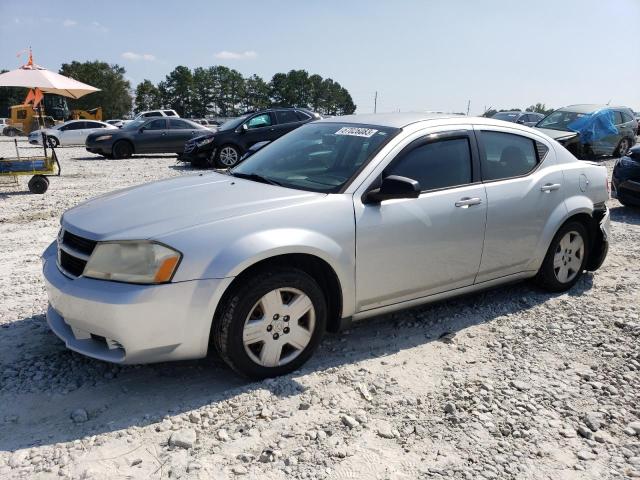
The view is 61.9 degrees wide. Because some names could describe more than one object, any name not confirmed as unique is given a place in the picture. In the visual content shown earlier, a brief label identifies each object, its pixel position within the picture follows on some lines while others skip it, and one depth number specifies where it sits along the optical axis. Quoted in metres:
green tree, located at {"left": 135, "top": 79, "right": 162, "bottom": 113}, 91.75
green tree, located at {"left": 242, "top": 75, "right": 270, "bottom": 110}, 110.94
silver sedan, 2.88
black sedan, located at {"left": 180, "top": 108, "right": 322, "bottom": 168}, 13.95
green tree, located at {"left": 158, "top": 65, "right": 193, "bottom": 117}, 100.56
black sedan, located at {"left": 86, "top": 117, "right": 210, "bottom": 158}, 16.98
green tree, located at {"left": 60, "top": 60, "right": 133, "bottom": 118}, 81.12
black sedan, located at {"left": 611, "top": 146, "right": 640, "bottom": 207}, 8.50
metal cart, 9.82
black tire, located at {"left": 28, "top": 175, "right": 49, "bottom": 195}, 9.93
